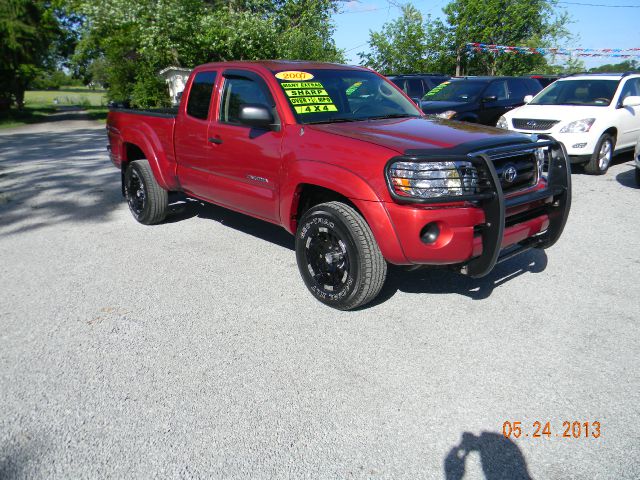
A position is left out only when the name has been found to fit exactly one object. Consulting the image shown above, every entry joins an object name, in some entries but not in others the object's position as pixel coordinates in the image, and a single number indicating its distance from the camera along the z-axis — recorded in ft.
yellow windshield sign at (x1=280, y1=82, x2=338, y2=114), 13.92
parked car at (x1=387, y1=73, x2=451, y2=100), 45.14
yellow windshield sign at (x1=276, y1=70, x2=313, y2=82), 14.46
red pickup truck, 10.77
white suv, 27.68
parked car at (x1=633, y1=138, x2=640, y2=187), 25.11
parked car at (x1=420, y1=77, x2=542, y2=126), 33.68
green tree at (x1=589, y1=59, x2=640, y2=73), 99.68
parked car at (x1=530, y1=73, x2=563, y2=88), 47.12
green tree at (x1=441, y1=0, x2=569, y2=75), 94.07
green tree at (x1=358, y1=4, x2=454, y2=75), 94.53
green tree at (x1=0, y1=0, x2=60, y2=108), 74.13
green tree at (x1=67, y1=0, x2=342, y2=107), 63.36
